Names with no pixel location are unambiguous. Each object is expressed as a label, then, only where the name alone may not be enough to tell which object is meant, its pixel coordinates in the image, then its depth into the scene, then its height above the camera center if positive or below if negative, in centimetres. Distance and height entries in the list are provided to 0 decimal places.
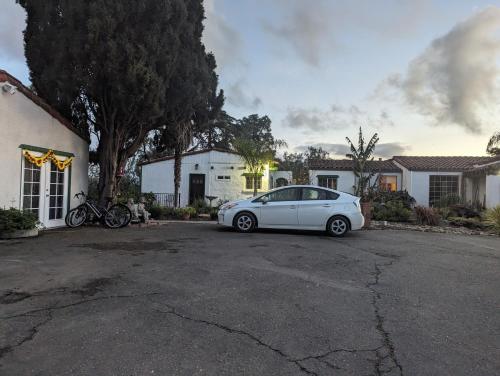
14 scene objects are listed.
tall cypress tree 1095 +419
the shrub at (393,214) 1566 -44
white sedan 1091 -30
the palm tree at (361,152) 1639 +222
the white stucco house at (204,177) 2417 +141
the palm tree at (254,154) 2267 +276
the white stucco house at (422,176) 2314 +182
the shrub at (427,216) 1487 -47
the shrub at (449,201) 2043 +21
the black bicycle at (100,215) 1185 -59
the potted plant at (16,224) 906 -73
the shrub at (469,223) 1435 -69
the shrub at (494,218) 1362 -46
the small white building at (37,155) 982 +115
